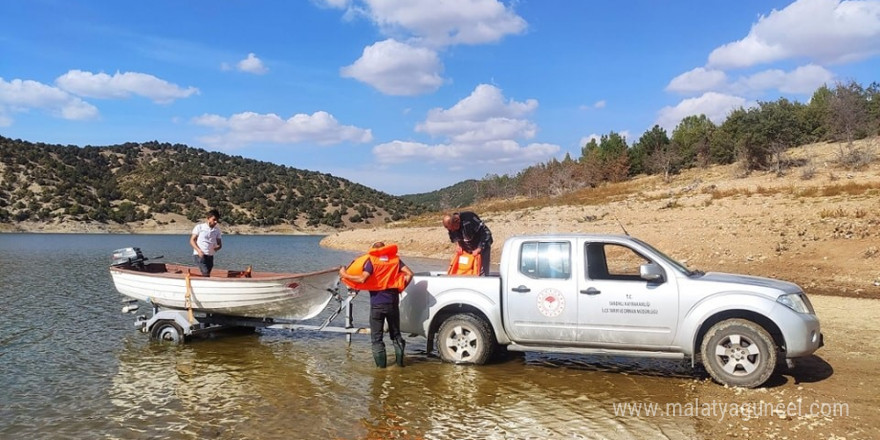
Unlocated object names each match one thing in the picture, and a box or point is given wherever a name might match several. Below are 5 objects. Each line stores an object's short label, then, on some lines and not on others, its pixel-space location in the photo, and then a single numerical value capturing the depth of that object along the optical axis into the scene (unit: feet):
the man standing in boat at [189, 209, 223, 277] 37.09
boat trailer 32.78
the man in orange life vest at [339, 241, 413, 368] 27.32
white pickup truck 23.67
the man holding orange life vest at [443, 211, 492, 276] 31.86
